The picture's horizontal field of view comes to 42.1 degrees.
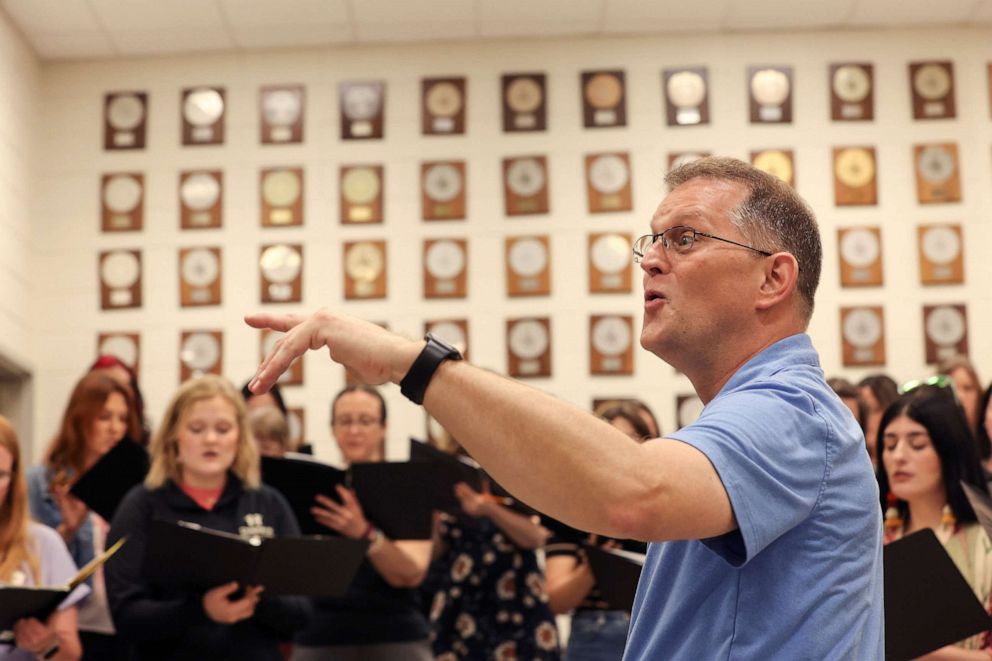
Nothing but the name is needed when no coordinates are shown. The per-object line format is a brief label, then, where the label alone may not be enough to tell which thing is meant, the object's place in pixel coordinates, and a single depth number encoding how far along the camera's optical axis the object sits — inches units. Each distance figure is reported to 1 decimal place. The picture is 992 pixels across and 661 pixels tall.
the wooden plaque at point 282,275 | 286.8
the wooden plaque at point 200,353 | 284.2
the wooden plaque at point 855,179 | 285.9
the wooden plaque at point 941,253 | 280.7
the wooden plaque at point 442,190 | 286.8
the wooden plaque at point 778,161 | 284.5
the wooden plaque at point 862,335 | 277.7
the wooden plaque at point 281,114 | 293.0
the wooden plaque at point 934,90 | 287.1
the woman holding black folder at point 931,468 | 141.2
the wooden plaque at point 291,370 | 280.4
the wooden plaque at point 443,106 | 290.5
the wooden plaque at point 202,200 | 291.4
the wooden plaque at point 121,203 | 292.2
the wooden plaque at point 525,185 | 286.4
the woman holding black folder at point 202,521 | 153.0
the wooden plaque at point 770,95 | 288.0
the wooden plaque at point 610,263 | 282.4
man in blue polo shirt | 54.1
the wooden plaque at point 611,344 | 278.6
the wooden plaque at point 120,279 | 288.5
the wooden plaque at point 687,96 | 288.2
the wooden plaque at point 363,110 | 291.7
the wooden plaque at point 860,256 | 282.5
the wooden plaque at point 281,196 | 290.4
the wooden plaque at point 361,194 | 289.0
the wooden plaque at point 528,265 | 283.0
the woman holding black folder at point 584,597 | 168.2
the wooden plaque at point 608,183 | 286.0
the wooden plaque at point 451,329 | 280.2
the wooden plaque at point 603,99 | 289.0
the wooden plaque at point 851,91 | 288.8
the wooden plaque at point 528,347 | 279.6
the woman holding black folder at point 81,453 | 182.5
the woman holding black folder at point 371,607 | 175.2
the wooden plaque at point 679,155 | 286.0
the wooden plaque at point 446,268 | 283.6
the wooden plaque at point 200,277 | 288.0
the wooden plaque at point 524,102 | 289.7
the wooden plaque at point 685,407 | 276.5
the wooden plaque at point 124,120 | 294.5
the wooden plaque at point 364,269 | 285.0
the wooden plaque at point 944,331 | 276.8
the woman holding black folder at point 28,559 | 151.1
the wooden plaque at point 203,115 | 294.2
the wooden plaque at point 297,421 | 276.8
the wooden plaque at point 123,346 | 285.0
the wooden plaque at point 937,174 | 284.5
